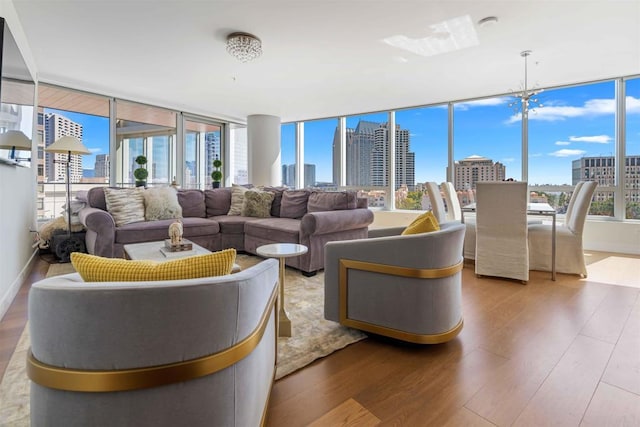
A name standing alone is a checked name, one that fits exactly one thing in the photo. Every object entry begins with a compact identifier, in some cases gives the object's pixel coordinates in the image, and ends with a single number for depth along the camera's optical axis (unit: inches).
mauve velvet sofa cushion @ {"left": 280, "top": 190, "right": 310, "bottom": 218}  168.6
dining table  128.9
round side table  76.3
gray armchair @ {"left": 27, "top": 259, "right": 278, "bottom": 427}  29.3
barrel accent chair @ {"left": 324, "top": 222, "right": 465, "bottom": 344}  70.9
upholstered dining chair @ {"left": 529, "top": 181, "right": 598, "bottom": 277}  129.6
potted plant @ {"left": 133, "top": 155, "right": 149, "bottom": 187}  182.4
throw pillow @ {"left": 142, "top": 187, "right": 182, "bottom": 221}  156.5
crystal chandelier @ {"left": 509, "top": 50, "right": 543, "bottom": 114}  149.5
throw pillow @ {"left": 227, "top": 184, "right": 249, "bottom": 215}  185.2
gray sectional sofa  131.0
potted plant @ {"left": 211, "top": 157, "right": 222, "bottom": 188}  217.8
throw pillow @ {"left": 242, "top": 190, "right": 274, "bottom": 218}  175.6
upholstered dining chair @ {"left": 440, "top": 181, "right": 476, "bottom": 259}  155.9
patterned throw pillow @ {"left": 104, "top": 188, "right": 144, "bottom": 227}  144.4
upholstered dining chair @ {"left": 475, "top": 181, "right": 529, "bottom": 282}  124.6
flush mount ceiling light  131.8
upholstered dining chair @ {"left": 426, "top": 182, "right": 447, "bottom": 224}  160.6
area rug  54.5
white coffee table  95.6
